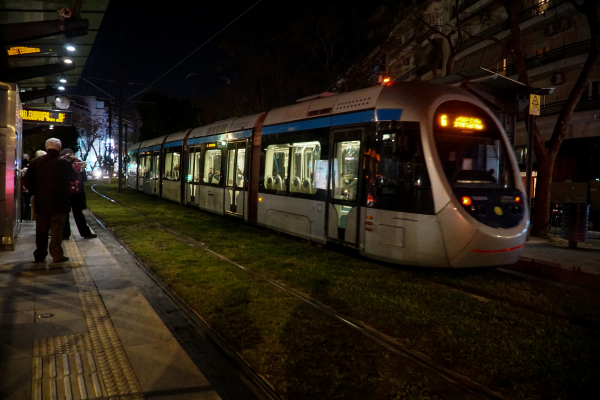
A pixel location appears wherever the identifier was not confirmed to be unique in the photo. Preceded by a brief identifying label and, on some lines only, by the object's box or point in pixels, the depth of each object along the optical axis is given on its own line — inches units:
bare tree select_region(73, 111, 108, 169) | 2642.0
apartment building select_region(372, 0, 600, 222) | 876.0
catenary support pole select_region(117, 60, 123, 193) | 1170.6
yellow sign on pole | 476.6
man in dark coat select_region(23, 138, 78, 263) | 307.1
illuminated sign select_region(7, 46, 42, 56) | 480.7
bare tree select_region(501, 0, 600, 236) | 535.4
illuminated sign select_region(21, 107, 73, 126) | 523.2
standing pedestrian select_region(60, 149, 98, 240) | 423.5
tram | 302.7
